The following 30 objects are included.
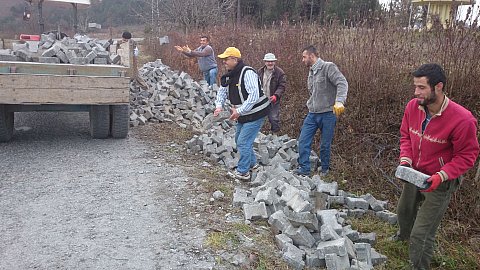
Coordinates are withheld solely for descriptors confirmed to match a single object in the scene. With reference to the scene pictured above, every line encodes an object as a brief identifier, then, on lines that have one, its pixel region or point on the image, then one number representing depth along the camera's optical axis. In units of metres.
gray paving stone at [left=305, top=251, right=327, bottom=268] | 3.43
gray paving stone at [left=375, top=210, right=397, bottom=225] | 4.48
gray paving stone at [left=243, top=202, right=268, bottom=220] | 4.12
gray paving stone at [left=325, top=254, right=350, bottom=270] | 3.31
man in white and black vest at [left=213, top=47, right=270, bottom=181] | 5.15
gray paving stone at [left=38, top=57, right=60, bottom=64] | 6.01
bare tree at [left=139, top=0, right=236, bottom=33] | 19.98
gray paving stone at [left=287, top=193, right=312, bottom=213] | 3.88
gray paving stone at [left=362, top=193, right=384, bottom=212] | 4.68
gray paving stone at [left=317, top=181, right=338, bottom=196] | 4.85
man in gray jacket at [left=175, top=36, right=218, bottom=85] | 10.49
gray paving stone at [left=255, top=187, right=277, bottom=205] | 4.29
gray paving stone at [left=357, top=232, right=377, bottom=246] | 3.97
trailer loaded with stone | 5.39
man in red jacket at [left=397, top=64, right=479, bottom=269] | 3.14
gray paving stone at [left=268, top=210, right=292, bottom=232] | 3.83
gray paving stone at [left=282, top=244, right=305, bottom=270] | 3.39
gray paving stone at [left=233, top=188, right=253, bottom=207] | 4.45
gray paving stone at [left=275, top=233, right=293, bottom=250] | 3.59
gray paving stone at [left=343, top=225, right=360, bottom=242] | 3.85
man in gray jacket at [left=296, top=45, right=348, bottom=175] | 5.38
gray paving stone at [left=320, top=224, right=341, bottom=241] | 3.60
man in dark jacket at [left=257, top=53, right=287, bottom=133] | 7.02
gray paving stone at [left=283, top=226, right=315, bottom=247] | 3.65
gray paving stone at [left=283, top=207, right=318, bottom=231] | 3.74
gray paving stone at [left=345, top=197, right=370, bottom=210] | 4.65
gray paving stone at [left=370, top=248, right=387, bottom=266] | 3.68
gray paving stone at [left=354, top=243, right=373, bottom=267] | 3.58
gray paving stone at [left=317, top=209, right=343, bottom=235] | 3.75
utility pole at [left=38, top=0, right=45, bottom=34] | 9.11
